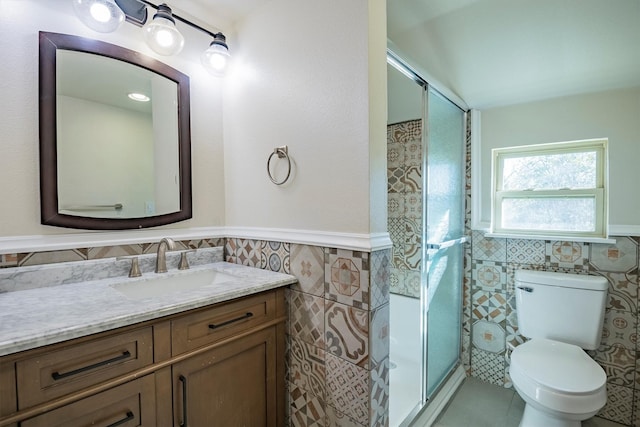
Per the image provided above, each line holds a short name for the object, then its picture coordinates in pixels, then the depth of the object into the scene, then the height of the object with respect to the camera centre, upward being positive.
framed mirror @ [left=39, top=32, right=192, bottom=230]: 1.15 +0.33
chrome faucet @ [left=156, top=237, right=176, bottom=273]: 1.37 -0.21
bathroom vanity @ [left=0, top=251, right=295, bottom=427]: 0.71 -0.43
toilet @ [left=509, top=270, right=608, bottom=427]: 1.32 -0.80
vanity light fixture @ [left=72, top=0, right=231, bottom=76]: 1.11 +0.80
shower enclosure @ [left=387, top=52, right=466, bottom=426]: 1.75 -0.19
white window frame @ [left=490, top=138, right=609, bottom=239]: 1.80 +0.12
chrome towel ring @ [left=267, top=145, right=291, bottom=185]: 1.33 +0.26
